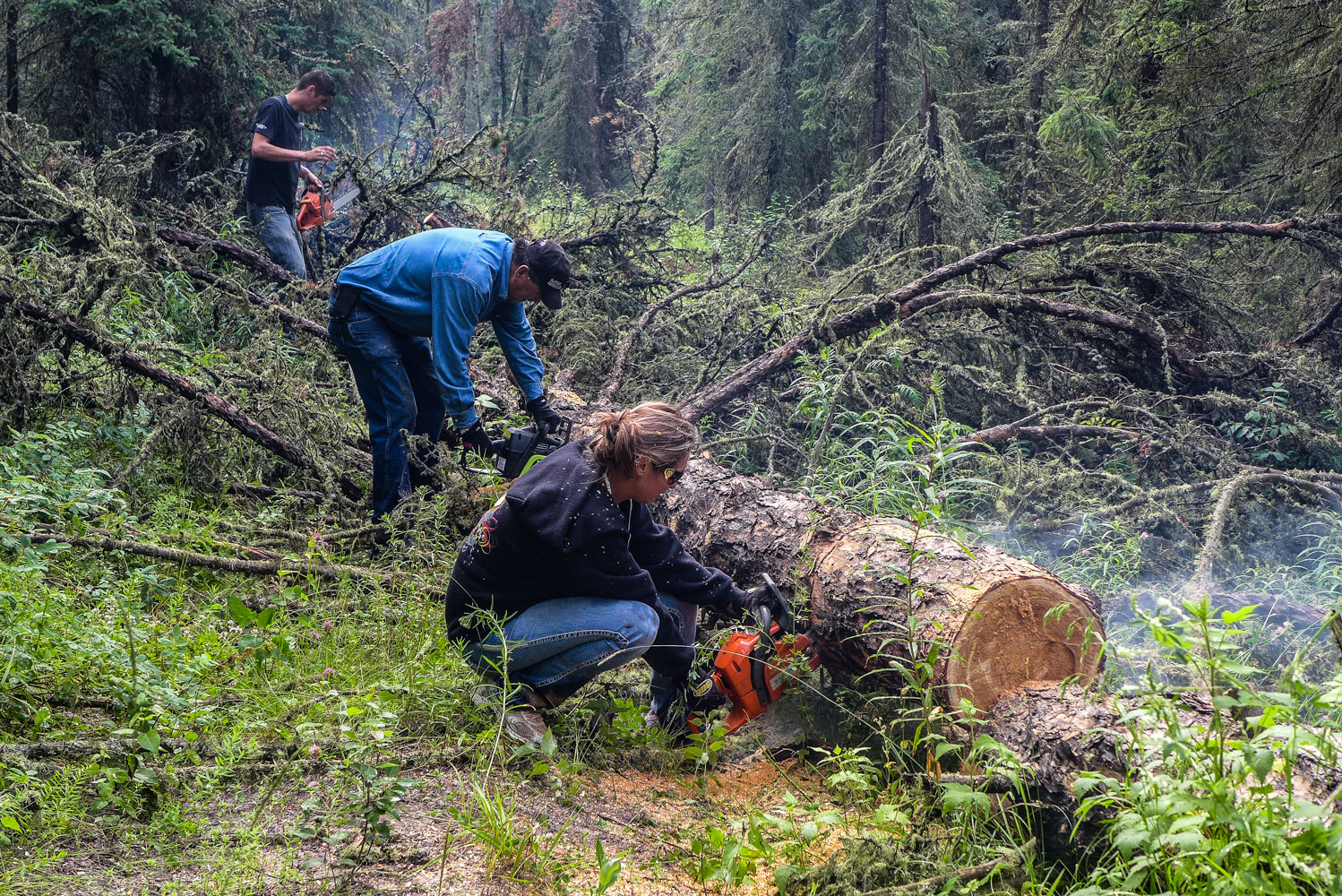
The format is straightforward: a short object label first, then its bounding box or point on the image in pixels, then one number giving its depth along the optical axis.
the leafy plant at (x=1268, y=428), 4.92
